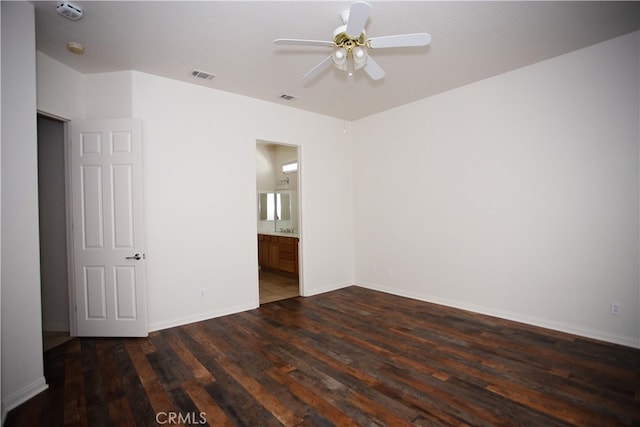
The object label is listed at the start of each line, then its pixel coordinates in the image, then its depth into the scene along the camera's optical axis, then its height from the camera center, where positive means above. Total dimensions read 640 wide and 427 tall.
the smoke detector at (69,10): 2.34 +1.57
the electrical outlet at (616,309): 3.06 -1.03
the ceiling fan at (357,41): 1.99 +1.23
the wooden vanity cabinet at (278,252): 6.07 -0.86
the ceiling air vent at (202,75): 3.56 +1.61
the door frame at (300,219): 4.98 -0.13
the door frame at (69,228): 3.41 -0.14
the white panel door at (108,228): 3.36 -0.14
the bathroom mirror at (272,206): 7.53 +0.12
